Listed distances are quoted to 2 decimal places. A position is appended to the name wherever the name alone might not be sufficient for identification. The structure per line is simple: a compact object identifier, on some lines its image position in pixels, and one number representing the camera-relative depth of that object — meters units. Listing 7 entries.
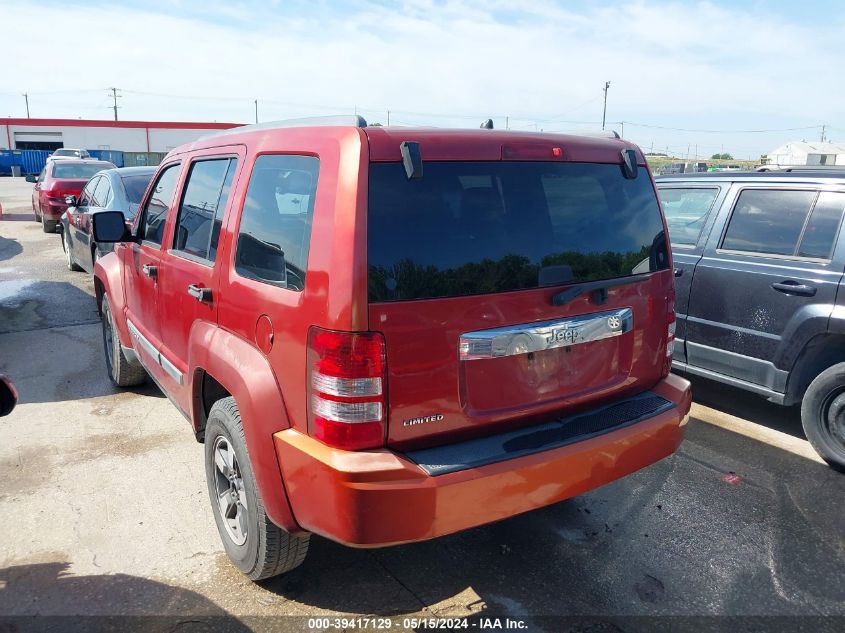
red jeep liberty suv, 2.24
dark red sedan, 13.76
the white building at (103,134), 58.22
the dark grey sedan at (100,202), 7.78
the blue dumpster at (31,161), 46.38
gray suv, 4.20
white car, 32.56
